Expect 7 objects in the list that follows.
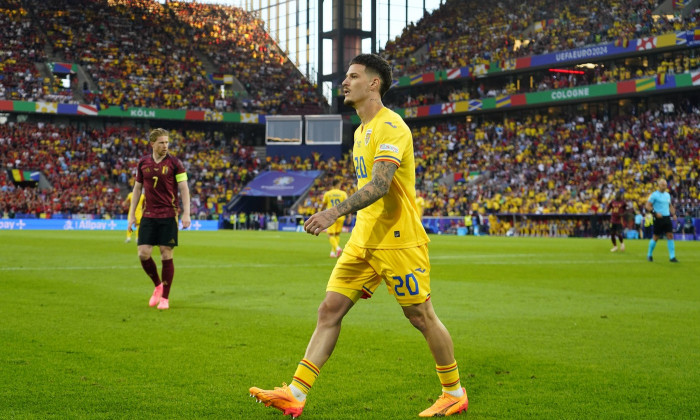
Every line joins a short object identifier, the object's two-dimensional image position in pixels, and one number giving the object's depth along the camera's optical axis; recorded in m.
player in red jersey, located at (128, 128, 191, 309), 10.55
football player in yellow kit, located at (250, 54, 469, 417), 5.07
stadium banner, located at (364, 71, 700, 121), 49.44
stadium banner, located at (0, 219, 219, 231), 50.56
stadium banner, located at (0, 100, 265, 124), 61.31
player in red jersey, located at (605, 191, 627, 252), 25.75
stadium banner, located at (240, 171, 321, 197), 62.84
